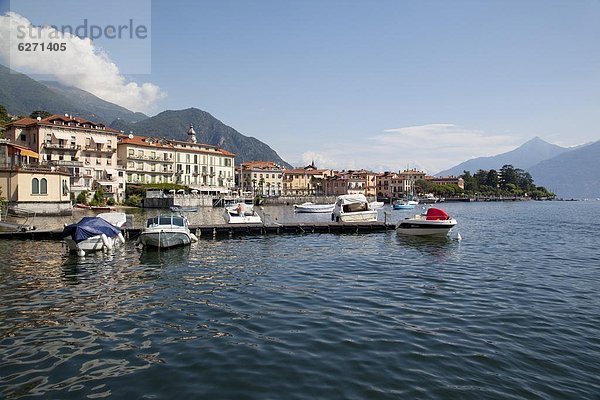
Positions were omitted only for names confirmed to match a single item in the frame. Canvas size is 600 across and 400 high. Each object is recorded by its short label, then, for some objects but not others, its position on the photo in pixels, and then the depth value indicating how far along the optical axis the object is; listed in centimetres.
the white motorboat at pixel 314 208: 8256
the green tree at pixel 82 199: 6953
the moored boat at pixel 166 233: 2702
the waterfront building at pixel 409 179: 16528
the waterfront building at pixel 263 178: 14101
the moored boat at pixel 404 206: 10925
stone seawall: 12082
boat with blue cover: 2492
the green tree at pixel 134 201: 8494
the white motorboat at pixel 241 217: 4334
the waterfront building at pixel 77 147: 7600
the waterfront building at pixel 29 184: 5144
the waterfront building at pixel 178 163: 9625
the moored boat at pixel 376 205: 10067
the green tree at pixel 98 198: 6988
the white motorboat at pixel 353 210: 4584
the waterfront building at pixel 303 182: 15650
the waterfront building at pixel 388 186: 16878
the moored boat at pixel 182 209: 7588
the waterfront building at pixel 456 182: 19624
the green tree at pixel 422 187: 16712
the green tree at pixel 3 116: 8619
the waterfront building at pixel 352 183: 15785
